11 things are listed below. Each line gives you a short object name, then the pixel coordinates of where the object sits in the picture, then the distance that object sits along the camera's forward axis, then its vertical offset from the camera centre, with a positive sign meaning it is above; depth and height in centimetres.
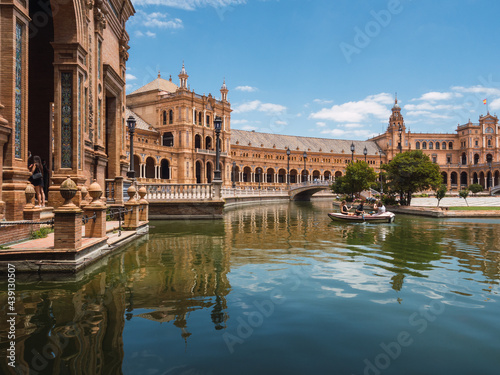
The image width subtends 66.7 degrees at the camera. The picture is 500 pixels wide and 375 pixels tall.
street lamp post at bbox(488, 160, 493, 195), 8754 +255
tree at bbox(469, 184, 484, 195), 6881 +15
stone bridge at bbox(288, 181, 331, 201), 6328 +34
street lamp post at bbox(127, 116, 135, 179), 2225 +380
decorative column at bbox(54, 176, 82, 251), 793 -69
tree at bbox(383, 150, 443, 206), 3428 +147
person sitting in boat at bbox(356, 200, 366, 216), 2327 -135
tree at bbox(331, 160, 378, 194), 4225 +134
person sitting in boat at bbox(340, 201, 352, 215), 2341 -129
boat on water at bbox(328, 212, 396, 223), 2164 -162
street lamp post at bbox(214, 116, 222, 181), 2213 +368
